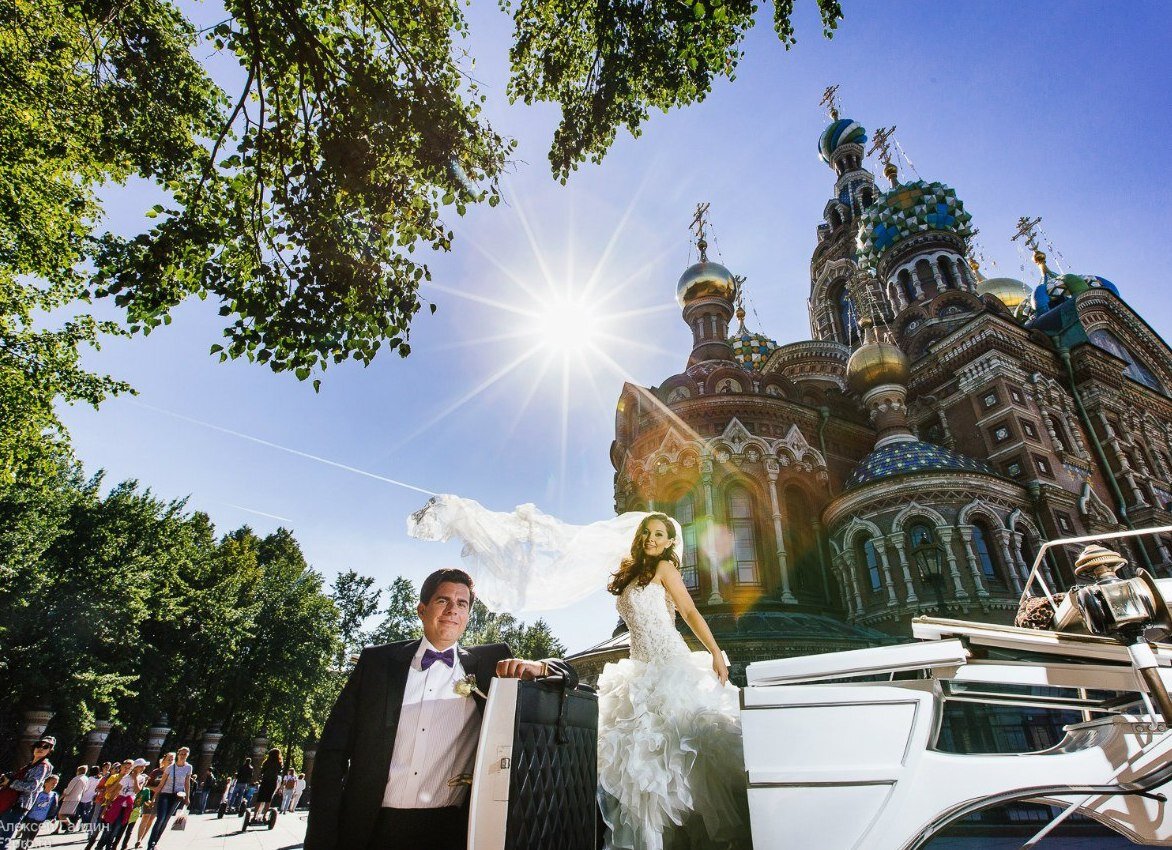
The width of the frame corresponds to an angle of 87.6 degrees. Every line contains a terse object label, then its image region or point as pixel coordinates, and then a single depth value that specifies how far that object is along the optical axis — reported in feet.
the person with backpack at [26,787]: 28.70
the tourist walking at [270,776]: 48.68
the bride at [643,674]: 11.47
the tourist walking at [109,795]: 31.58
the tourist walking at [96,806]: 38.93
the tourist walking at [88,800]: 47.19
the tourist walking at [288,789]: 69.97
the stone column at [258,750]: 88.53
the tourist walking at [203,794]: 73.82
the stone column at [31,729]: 54.85
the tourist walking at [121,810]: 31.37
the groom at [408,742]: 7.98
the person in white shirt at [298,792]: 80.01
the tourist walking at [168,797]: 31.74
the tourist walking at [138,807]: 32.85
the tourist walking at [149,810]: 35.19
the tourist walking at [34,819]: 30.94
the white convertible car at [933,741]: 8.54
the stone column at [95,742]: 66.23
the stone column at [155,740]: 73.41
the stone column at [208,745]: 79.10
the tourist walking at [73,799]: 43.24
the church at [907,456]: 54.39
